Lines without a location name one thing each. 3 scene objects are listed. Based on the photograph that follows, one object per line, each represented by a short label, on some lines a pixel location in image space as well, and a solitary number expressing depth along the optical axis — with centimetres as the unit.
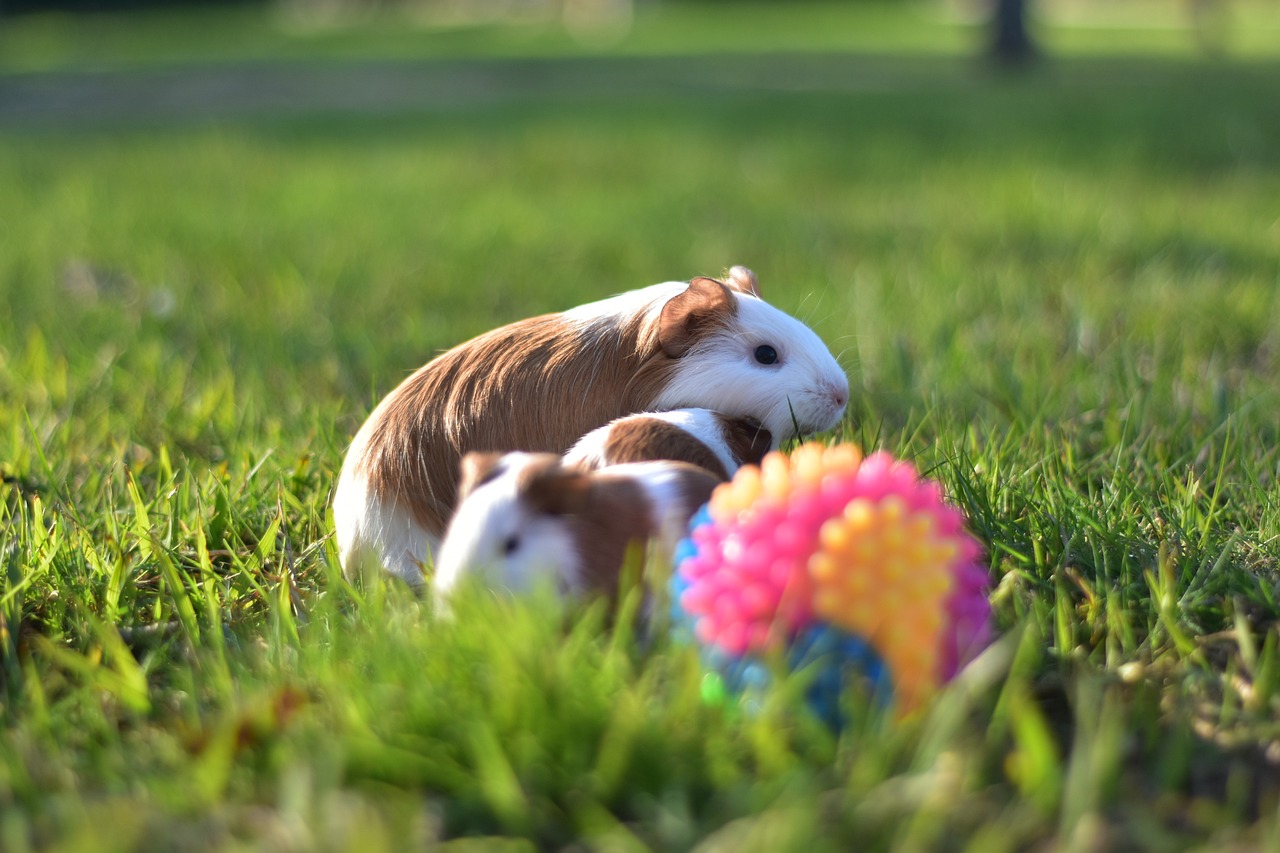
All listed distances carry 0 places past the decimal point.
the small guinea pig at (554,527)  97
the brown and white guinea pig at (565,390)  104
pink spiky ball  93
